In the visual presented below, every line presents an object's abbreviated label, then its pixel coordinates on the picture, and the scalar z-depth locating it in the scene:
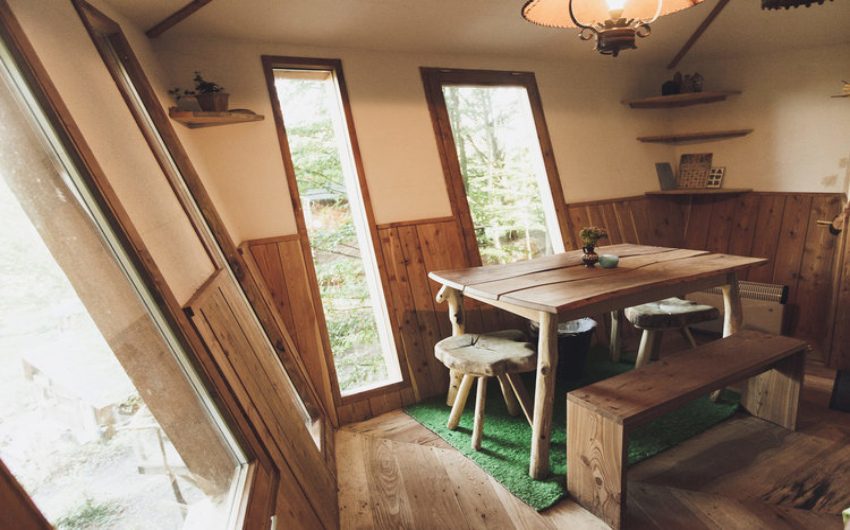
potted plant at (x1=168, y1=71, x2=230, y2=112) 2.16
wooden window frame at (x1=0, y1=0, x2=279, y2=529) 0.93
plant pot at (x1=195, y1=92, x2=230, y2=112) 2.17
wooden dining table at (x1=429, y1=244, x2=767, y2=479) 1.87
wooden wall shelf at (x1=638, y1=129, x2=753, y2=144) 3.66
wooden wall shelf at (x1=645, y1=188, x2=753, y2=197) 3.57
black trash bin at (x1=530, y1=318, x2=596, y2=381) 2.80
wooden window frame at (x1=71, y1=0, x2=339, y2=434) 1.66
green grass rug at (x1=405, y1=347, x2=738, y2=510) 1.95
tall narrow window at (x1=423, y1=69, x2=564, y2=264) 3.05
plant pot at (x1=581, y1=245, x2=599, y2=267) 2.40
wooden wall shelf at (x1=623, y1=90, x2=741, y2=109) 3.55
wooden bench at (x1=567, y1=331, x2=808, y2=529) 1.69
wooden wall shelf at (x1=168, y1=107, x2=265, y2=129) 2.07
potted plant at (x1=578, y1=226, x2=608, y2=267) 2.34
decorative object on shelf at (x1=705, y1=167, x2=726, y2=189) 3.77
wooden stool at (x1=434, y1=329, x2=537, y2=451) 2.04
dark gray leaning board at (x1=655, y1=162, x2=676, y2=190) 3.94
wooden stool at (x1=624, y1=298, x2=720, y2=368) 2.59
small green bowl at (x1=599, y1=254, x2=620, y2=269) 2.31
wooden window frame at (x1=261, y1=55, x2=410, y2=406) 2.56
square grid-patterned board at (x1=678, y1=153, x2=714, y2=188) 3.86
